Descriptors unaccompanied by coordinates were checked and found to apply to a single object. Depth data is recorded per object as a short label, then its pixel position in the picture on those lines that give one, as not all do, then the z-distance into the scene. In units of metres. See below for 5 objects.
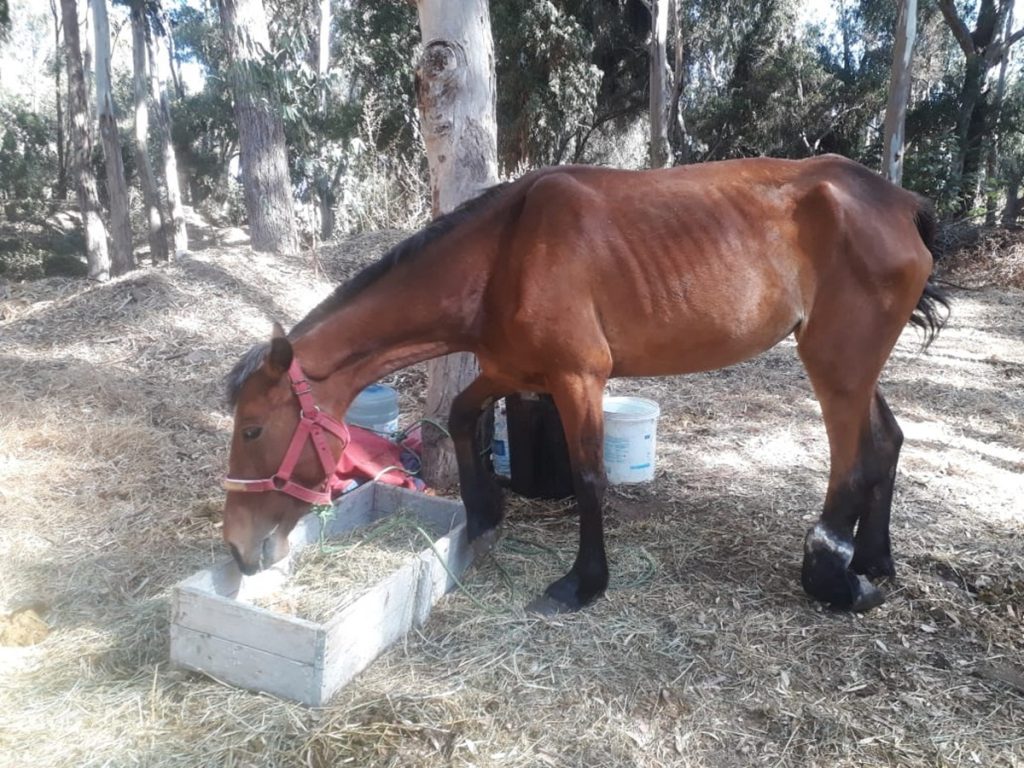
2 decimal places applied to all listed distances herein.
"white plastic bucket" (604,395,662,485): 3.82
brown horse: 2.63
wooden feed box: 2.17
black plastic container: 3.62
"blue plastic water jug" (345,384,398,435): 4.41
